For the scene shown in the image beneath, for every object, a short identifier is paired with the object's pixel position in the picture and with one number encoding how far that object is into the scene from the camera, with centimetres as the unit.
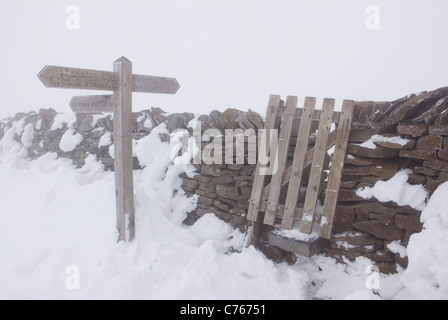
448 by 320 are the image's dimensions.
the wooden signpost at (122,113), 324
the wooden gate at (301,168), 308
